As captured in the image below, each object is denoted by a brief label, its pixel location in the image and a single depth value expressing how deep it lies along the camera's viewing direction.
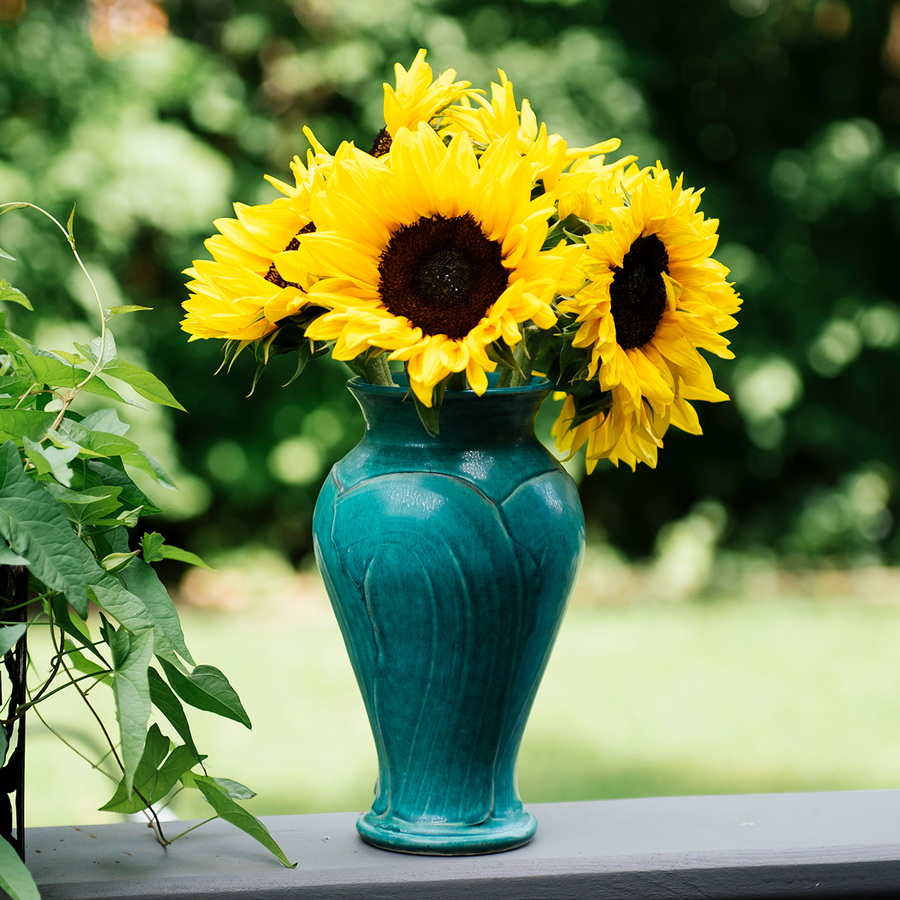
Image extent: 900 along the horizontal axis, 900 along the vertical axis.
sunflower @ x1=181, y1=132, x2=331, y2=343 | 1.86
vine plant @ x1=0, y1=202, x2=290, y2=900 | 1.77
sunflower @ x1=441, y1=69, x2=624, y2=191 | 1.87
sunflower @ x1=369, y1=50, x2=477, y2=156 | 1.90
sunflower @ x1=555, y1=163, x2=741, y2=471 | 1.84
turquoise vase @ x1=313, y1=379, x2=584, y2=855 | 1.85
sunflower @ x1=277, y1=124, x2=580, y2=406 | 1.80
